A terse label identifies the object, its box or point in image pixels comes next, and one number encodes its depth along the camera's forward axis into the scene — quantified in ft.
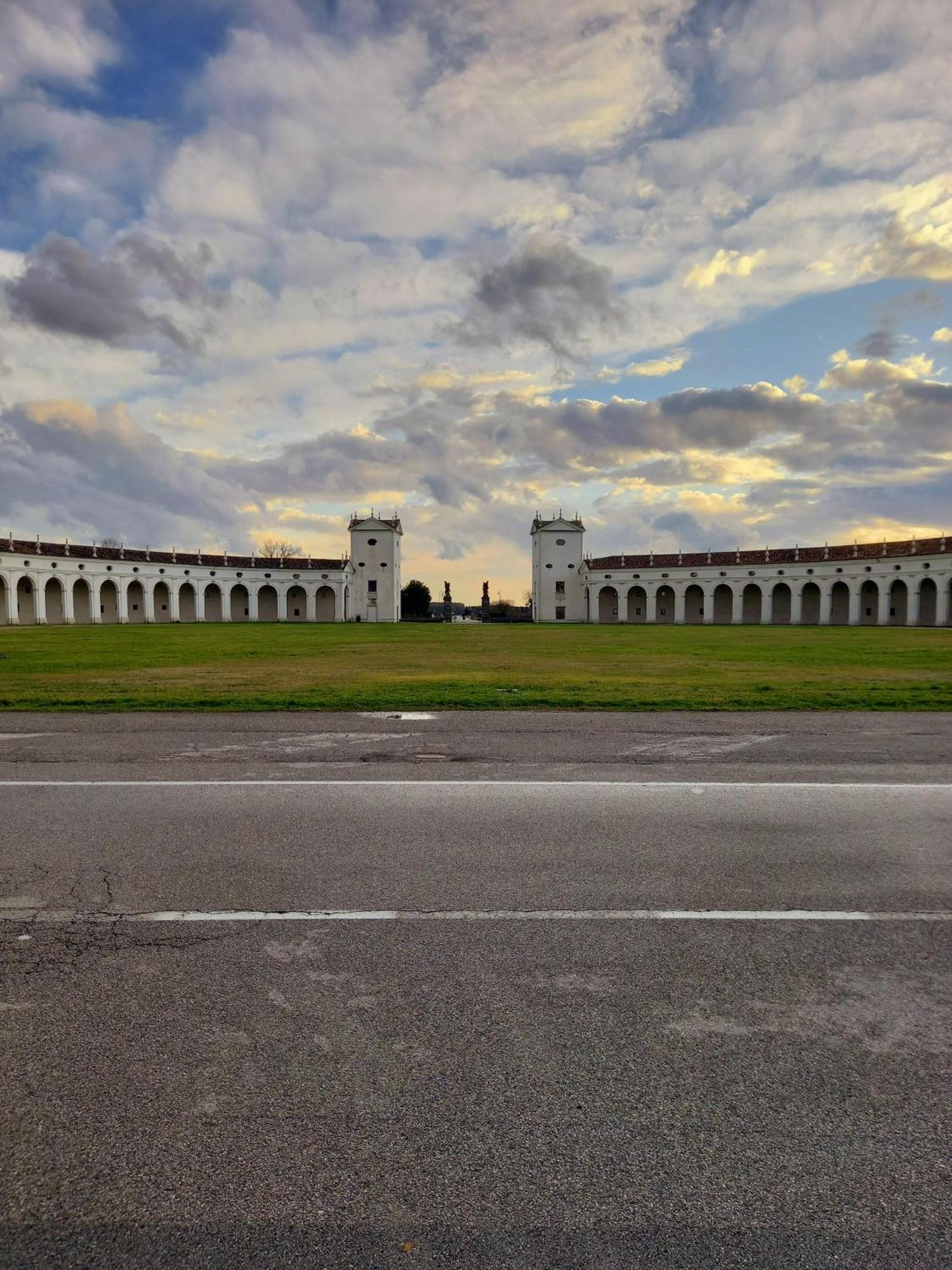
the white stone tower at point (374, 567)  330.75
